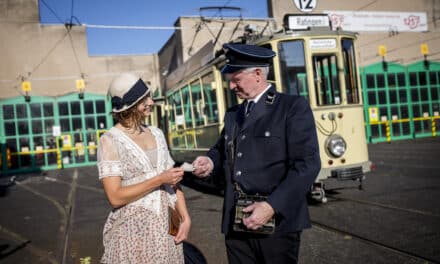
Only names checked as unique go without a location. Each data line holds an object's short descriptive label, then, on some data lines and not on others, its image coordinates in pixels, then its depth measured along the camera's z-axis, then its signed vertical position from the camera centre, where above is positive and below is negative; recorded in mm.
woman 2369 -226
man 2203 -166
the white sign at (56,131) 21967 +1122
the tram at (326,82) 7207 +904
